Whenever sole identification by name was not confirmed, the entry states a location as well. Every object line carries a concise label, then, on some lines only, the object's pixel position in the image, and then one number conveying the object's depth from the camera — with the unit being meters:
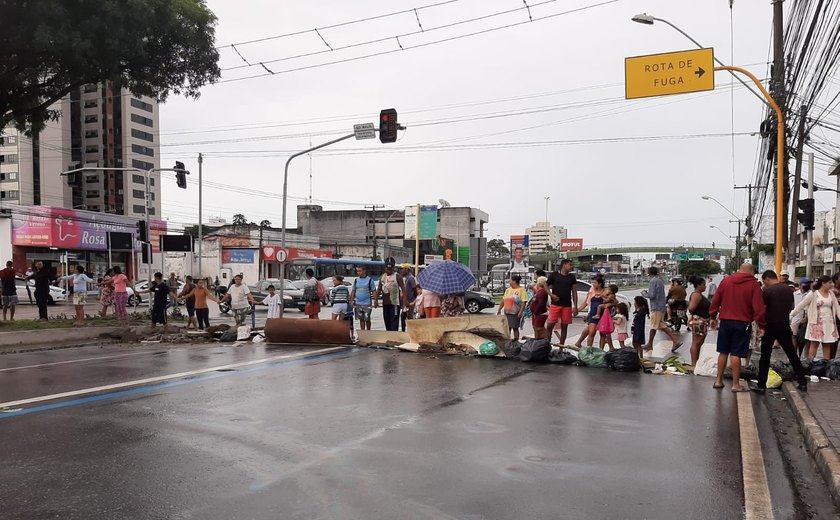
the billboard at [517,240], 71.75
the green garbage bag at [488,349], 11.72
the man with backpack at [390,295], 15.10
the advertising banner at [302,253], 41.37
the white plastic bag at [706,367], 9.84
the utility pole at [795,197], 20.51
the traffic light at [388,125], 17.80
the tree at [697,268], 93.38
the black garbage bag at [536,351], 11.05
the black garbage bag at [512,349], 11.42
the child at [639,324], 12.34
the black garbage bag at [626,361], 10.21
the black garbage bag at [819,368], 9.49
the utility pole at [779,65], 13.49
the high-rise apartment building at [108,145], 79.12
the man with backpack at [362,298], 15.44
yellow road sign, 12.33
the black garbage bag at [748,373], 9.44
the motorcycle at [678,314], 18.53
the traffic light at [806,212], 14.29
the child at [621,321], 11.89
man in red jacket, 8.28
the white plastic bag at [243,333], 14.58
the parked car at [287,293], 29.94
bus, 43.44
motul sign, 121.68
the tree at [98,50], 13.57
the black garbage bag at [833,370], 9.31
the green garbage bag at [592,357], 10.55
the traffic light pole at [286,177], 19.88
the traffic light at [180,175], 24.81
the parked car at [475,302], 27.41
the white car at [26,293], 31.59
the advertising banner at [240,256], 56.94
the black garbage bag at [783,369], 9.30
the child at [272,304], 17.47
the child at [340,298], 14.90
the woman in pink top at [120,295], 17.08
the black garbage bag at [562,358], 10.91
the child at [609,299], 11.77
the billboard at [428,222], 49.19
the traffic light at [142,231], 20.81
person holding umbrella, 13.41
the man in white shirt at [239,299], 16.20
